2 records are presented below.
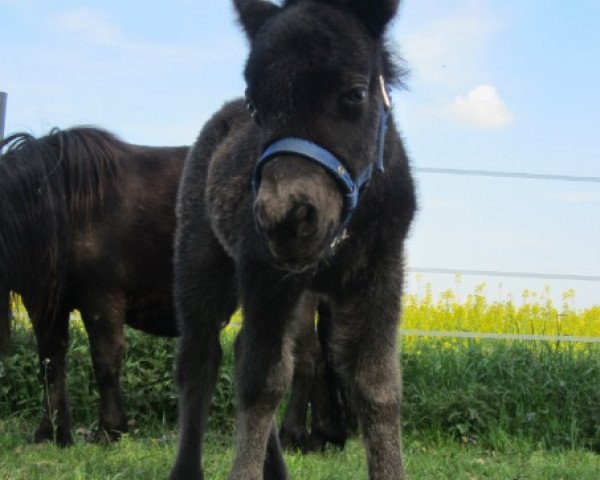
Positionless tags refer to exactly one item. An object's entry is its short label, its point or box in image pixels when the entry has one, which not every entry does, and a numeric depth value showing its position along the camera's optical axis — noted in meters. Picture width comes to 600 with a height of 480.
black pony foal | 3.01
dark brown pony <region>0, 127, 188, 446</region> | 6.26
